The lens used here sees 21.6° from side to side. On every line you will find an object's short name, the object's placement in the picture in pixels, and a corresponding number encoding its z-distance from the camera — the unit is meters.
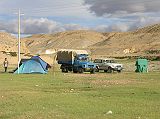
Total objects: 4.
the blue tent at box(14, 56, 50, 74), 45.97
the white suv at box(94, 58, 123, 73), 49.28
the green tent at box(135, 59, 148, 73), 49.28
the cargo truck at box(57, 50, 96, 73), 47.97
